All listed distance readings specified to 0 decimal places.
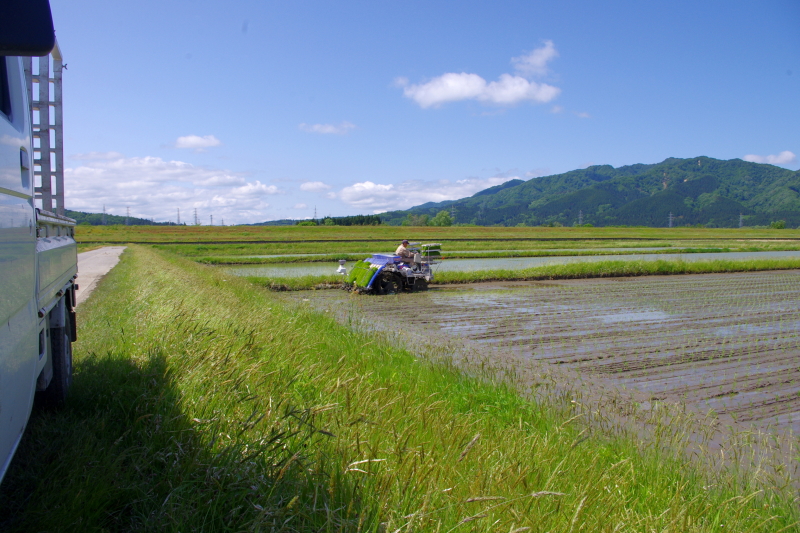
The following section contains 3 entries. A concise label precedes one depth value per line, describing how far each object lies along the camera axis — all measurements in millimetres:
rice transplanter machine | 16891
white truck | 1774
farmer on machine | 17656
